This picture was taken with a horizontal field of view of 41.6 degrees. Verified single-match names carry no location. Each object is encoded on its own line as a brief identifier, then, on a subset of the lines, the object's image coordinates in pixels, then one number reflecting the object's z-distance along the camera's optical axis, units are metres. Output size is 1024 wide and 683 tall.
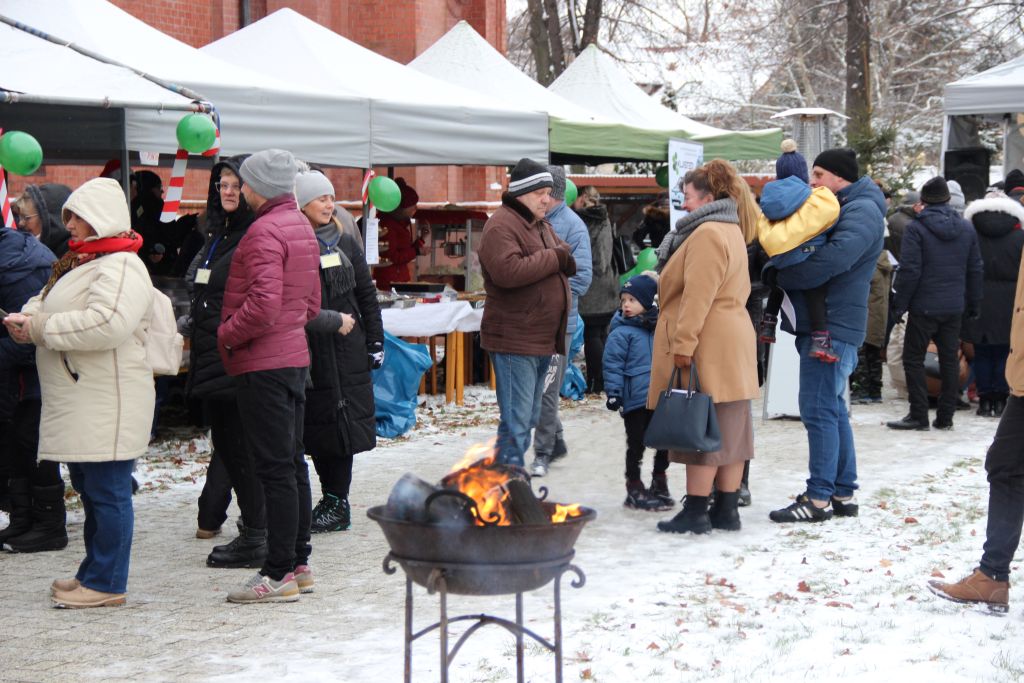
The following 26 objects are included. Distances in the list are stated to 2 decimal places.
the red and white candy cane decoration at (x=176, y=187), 9.05
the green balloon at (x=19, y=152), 7.25
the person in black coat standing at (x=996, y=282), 11.17
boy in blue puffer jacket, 7.55
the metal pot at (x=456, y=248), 13.97
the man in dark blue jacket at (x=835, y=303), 7.05
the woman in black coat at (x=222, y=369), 5.91
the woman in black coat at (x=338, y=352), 6.60
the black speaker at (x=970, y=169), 16.19
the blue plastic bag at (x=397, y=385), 10.09
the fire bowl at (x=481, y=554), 3.87
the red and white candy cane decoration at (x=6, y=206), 7.61
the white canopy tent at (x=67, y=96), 7.77
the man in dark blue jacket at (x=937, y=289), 10.55
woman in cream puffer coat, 5.36
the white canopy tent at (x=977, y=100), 15.01
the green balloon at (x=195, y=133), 7.91
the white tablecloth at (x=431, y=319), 10.68
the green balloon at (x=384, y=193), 10.60
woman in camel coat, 6.67
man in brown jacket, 7.07
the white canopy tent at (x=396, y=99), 10.23
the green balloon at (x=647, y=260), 13.09
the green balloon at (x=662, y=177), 15.36
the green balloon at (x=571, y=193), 12.23
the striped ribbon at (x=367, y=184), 10.63
